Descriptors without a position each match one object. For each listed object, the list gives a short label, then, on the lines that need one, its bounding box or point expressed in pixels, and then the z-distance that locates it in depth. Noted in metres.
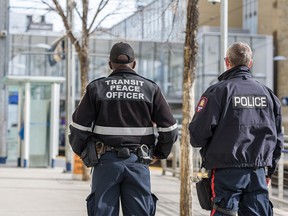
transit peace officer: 5.84
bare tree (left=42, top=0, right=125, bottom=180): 17.54
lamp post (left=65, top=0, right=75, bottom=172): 21.55
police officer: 5.63
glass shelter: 23.51
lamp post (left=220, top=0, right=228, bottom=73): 12.55
